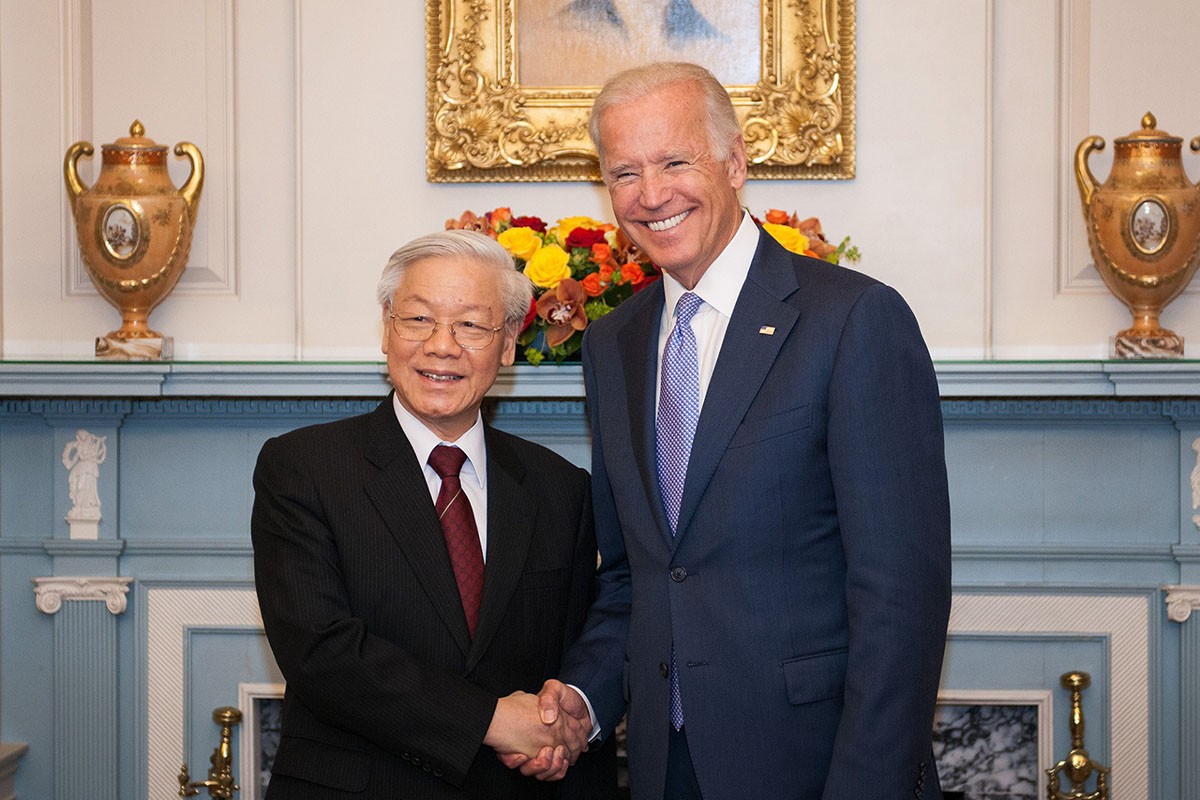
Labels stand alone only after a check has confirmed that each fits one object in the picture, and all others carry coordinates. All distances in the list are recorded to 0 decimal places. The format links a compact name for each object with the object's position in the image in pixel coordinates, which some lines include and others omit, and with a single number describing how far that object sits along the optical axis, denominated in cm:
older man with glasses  207
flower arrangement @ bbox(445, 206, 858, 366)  305
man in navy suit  188
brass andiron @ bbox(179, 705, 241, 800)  340
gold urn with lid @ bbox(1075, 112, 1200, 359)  320
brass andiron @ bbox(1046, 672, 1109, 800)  326
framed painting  348
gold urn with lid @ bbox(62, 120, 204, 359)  338
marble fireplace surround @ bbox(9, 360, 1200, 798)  318
